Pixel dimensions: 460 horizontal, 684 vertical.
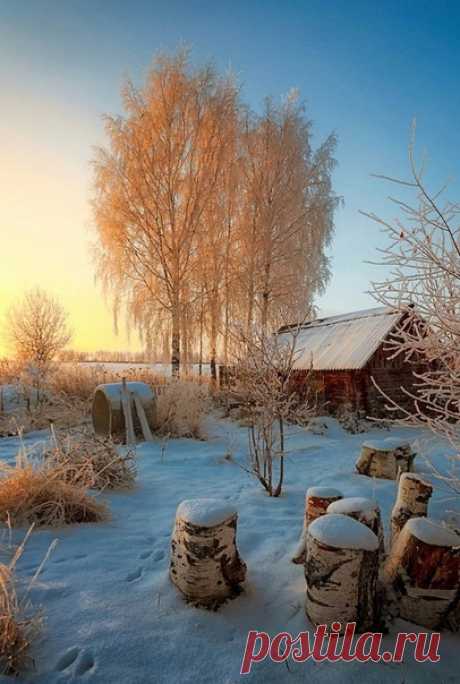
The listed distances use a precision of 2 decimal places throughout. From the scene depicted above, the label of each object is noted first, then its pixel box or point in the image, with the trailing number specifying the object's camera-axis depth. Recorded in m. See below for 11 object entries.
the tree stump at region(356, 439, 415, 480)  4.67
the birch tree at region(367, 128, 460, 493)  1.81
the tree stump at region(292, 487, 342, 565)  2.46
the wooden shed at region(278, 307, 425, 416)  8.77
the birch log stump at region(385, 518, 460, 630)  1.83
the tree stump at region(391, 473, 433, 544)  2.55
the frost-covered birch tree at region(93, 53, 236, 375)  11.68
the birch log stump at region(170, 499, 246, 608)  2.01
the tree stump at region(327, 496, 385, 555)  2.14
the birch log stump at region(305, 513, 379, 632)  1.76
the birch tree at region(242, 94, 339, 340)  13.05
